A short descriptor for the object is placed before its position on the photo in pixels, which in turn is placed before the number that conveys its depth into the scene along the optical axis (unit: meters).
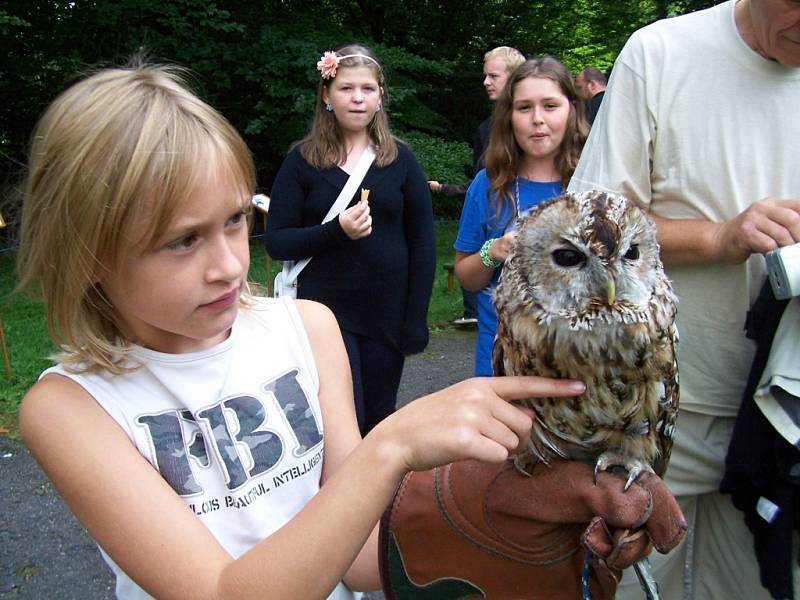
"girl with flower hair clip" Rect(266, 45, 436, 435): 3.22
